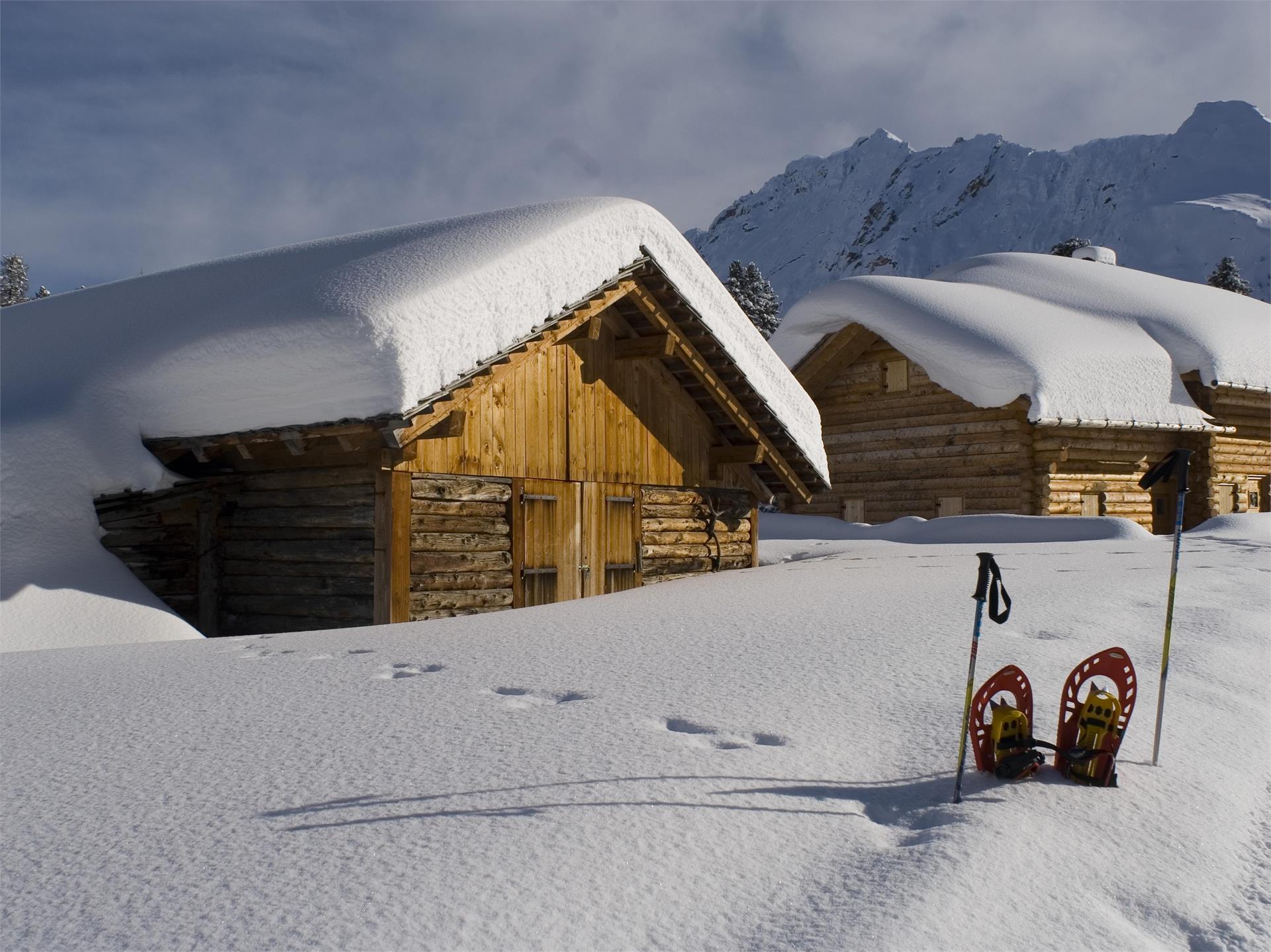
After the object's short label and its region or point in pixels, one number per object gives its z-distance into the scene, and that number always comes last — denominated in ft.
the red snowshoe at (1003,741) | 12.84
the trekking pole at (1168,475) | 13.75
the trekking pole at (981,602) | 11.96
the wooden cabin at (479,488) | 29.48
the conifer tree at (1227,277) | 160.86
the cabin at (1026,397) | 64.34
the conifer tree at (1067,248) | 134.91
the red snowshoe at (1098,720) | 12.89
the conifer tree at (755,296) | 143.84
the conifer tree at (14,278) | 168.66
